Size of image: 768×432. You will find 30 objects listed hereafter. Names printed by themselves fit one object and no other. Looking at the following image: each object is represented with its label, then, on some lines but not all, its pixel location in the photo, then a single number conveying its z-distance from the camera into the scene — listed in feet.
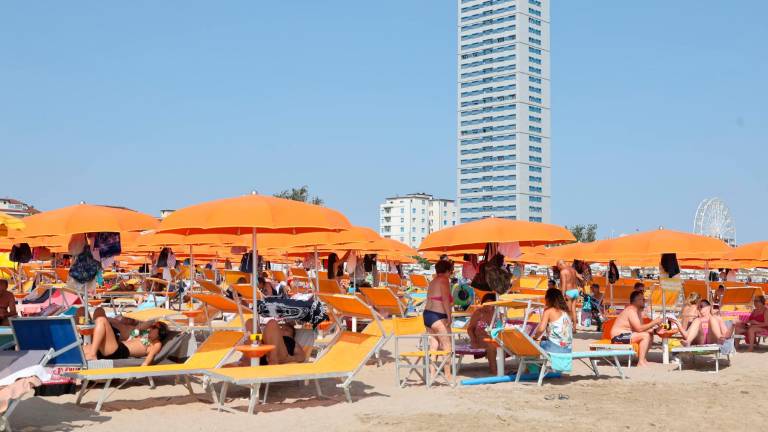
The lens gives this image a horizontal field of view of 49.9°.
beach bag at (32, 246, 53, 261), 67.68
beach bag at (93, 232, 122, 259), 36.47
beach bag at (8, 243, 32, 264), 54.34
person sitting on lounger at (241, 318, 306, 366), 26.04
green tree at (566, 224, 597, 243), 383.86
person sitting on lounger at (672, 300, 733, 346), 34.45
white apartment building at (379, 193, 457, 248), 582.76
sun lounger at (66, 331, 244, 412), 21.79
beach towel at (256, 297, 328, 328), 27.32
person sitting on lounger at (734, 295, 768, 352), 40.98
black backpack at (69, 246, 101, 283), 35.55
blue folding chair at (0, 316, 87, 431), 21.08
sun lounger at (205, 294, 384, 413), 22.04
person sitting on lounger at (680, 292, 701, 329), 40.64
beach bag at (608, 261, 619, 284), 58.03
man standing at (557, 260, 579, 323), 43.57
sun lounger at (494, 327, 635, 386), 27.09
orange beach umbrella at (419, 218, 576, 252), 29.96
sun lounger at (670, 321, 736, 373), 32.35
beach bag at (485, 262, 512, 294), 32.01
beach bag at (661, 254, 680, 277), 43.86
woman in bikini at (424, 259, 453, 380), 28.45
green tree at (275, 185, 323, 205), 201.36
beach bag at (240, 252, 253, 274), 56.55
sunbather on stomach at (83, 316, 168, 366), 25.63
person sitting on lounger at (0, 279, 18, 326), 35.62
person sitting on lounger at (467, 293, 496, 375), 29.94
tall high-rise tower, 543.31
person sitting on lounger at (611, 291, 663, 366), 33.81
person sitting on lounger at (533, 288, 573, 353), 28.30
